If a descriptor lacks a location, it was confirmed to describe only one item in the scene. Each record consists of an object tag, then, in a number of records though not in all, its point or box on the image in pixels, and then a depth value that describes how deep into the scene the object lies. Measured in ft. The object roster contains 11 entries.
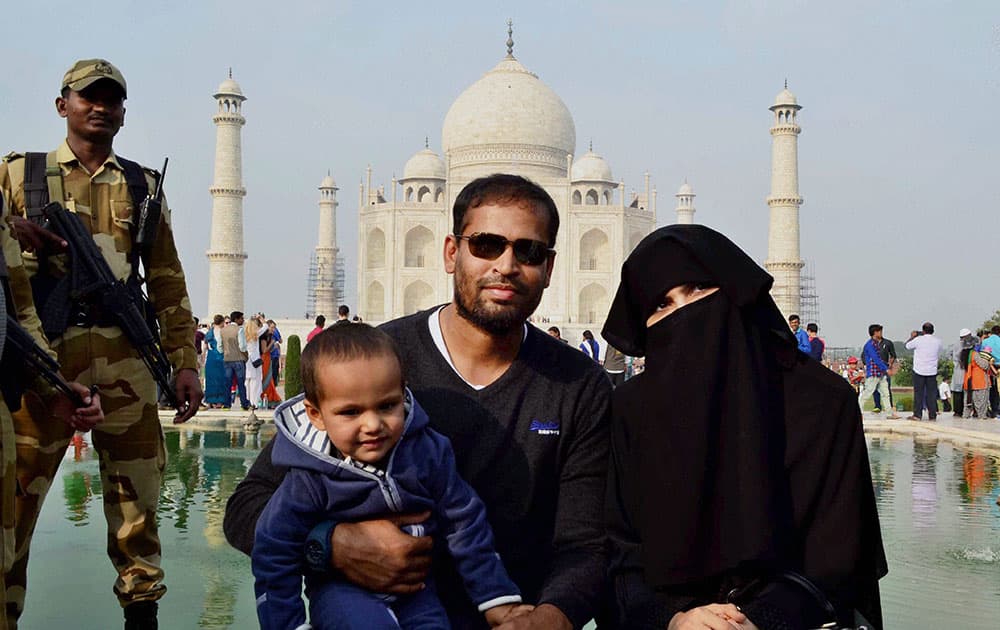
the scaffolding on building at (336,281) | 134.62
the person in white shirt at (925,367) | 40.06
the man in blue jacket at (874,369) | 42.19
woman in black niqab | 6.84
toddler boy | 6.56
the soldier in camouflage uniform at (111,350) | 9.82
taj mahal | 107.76
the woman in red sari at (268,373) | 39.17
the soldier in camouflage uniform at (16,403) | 7.14
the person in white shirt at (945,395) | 53.11
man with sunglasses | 7.39
